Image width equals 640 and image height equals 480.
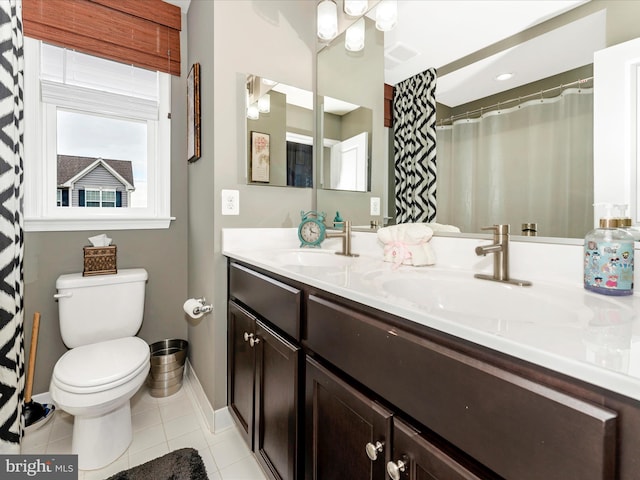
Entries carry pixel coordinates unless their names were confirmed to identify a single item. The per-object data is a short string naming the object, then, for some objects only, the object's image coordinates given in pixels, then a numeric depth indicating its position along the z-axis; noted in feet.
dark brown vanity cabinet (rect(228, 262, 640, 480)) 1.20
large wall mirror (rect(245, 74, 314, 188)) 5.20
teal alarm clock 5.24
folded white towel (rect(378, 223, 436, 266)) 3.63
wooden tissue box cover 5.58
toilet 4.06
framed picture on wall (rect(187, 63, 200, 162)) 5.58
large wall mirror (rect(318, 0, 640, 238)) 2.66
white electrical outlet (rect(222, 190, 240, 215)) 5.01
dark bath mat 4.08
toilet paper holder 5.14
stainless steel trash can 6.03
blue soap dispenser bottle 2.25
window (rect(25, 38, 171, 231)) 5.41
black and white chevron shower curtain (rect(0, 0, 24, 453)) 4.00
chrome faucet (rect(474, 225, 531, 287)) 2.89
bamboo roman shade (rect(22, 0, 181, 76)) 5.32
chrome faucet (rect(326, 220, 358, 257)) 4.72
